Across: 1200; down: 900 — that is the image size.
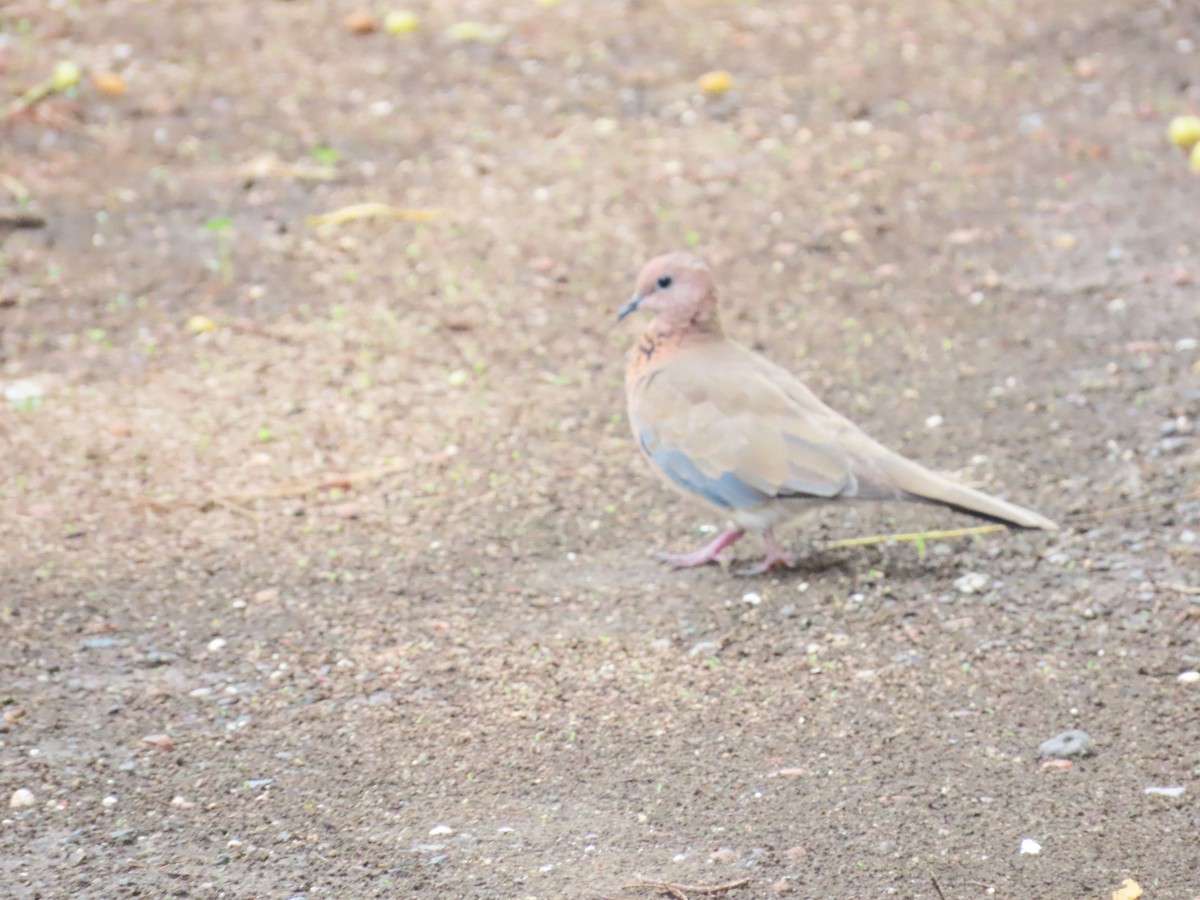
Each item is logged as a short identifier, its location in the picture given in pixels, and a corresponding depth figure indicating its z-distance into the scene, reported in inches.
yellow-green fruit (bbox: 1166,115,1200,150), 497.4
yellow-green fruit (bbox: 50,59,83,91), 543.5
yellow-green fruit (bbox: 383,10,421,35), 612.1
